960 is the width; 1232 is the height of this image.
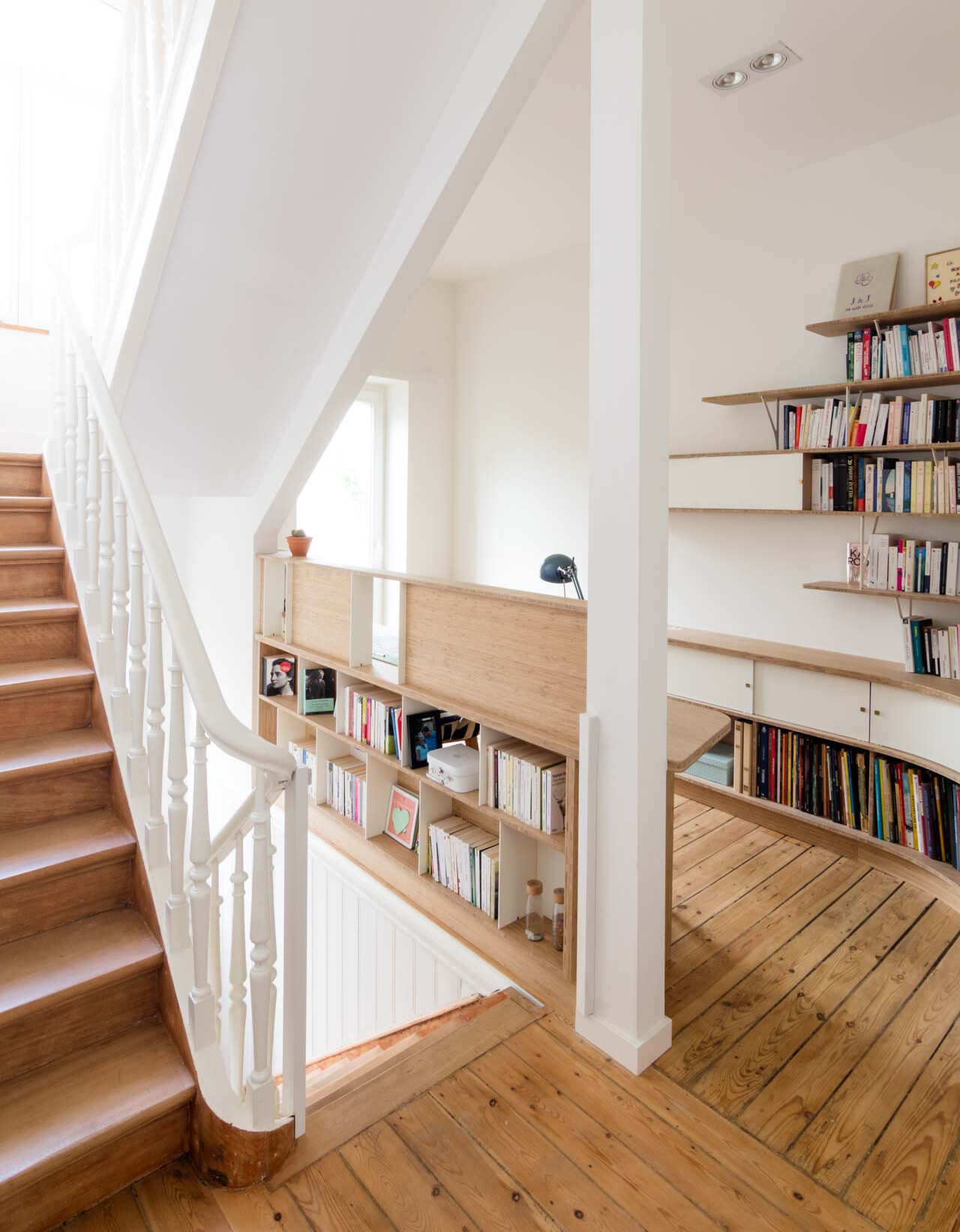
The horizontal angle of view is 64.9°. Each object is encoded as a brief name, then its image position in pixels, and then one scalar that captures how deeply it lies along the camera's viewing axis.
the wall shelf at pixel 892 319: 2.86
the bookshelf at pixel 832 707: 2.80
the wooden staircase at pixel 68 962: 1.48
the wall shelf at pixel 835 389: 2.92
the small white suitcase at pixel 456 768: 2.60
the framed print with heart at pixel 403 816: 3.02
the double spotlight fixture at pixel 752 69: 2.58
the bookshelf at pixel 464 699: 2.21
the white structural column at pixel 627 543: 1.76
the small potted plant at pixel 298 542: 3.62
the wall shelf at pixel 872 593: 2.95
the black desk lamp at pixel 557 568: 2.67
